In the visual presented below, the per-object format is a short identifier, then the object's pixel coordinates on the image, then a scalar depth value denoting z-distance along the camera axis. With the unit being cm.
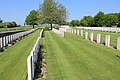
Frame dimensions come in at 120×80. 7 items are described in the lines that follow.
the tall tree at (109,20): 4339
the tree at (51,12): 3184
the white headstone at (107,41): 885
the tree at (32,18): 4918
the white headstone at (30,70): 332
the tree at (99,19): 4376
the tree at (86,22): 5049
